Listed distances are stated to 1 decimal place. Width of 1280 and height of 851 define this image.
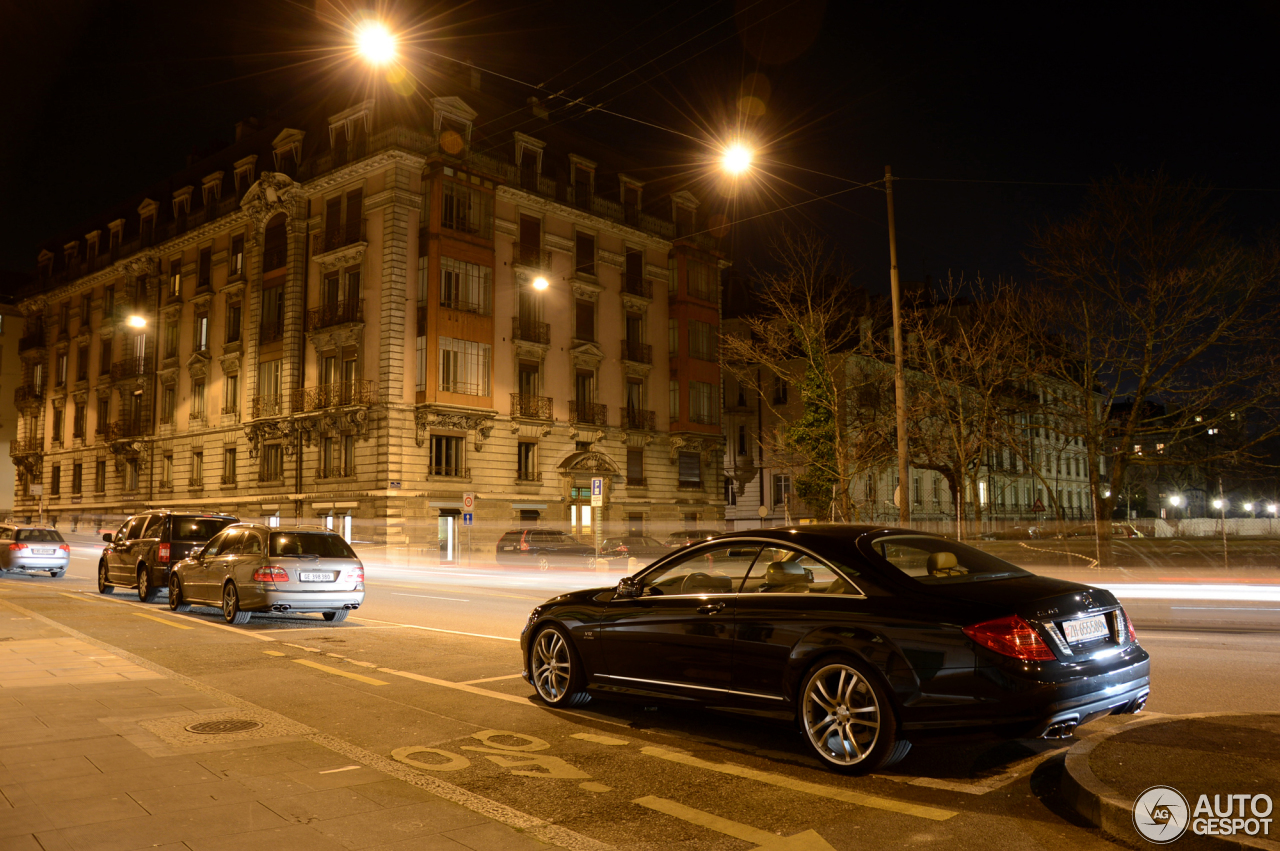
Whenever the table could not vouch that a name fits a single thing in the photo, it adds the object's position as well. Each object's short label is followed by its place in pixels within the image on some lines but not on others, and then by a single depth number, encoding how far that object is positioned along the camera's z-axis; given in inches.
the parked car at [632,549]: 1386.0
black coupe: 212.7
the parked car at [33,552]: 1074.1
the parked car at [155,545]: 706.2
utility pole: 729.0
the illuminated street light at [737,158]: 711.1
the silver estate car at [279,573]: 551.5
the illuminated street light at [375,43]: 607.5
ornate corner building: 1521.9
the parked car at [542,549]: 1311.5
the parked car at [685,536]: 1611.7
